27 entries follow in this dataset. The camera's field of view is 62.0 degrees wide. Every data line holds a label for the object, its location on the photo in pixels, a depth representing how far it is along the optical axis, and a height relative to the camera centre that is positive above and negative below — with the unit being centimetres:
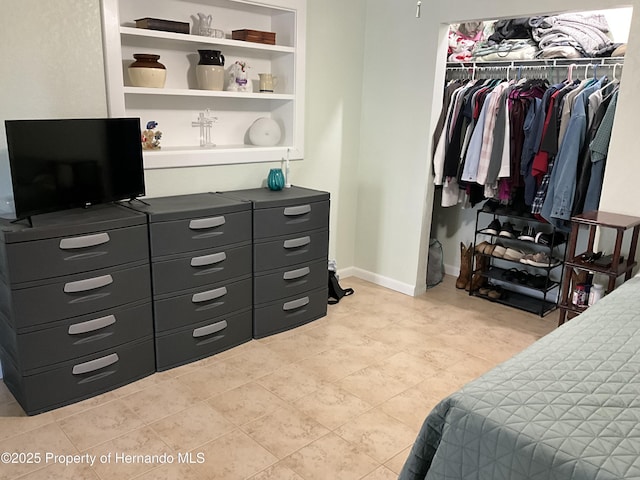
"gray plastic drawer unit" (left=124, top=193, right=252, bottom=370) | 275 -86
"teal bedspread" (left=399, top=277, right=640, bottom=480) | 121 -72
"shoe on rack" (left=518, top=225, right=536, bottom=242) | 378 -79
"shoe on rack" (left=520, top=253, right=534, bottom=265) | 379 -96
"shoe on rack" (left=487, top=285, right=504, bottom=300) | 403 -128
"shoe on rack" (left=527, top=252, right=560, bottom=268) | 374 -96
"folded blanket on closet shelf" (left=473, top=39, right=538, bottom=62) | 369 +49
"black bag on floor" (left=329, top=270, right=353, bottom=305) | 392 -125
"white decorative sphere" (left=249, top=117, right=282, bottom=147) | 364 -12
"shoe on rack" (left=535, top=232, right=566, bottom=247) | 373 -80
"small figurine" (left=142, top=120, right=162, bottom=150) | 317 -15
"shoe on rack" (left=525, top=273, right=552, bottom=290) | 379 -113
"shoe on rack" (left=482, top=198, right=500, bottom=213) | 393 -62
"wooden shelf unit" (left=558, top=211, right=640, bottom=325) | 276 -70
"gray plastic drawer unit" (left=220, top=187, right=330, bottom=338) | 317 -85
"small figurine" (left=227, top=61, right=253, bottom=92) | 345 +23
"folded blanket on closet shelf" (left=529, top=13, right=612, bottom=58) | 344 +58
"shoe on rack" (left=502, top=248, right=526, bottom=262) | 385 -95
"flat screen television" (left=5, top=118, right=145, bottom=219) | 233 -25
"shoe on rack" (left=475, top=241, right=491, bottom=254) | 403 -94
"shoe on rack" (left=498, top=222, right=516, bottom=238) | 389 -79
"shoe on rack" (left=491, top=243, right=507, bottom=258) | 392 -94
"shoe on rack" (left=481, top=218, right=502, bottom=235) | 395 -78
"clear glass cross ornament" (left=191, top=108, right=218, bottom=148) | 345 -8
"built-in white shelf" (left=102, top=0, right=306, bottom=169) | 296 +21
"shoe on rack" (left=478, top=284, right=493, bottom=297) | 409 -128
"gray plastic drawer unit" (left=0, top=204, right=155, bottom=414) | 231 -88
